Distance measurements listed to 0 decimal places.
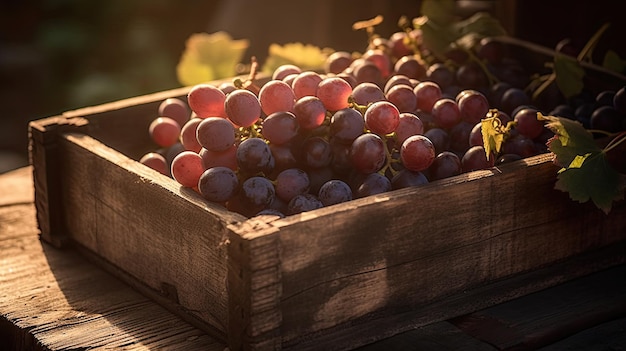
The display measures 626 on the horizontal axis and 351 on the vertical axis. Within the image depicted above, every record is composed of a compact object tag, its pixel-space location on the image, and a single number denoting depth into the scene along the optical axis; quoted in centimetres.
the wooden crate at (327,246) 122
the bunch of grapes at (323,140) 128
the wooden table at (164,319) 127
